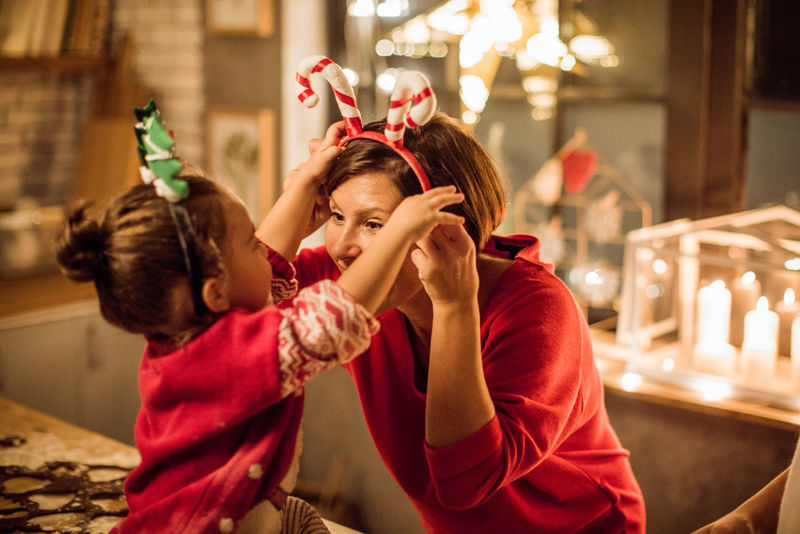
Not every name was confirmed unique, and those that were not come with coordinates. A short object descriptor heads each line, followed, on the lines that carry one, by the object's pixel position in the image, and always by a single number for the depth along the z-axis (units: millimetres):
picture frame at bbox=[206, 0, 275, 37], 3102
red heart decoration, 2590
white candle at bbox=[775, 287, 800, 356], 1961
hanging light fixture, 2598
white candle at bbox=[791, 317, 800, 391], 1938
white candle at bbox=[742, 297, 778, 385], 1968
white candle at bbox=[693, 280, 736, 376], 2027
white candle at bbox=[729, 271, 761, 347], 1980
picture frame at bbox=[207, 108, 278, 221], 3201
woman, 1040
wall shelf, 3264
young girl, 977
